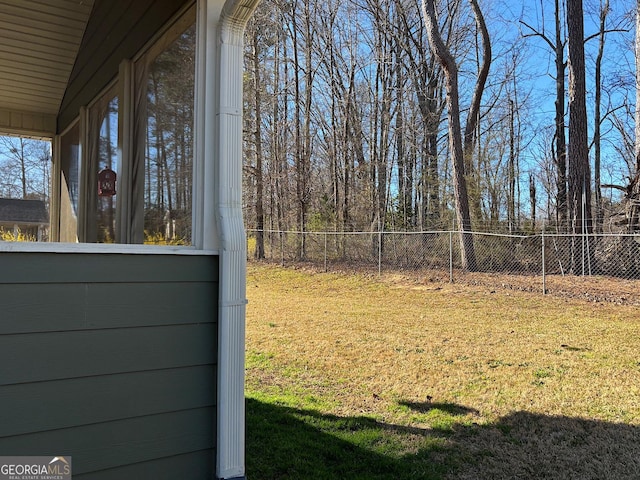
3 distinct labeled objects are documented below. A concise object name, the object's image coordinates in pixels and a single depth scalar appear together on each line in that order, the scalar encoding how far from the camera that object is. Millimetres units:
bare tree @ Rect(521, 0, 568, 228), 10855
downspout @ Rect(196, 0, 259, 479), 1976
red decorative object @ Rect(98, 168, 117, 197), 3627
